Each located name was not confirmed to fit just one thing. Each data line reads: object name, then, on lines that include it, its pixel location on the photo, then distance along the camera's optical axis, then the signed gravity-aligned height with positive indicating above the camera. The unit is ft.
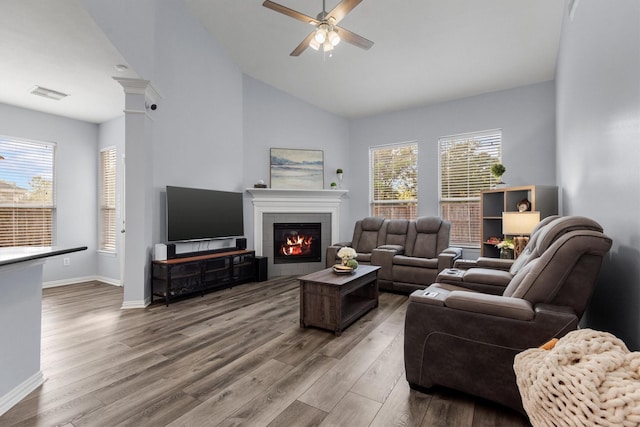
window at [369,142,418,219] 19.66 +2.14
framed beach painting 18.76 +2.79
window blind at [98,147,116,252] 17.42 +0.82
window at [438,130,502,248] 17.26 +2.03
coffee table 9.66 -2.77
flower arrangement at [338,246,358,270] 11.19 -1.58
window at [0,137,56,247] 14.89 +1.12
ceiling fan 8.60 +5.58
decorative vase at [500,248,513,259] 13.28 -1.74
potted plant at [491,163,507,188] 15.42 +2.04
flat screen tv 13.25 +0.00
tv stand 12.52 -2.64
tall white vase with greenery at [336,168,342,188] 20.27 +2.56
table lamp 11.46 -0.40
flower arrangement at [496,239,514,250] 12.88 -1.35
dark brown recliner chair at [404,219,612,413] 5.37 -2.06
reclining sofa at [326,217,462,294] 14.11 -1.87
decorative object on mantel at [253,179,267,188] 17.74 +1.65
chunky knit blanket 1.73 -1.06
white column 11.98 +0.96
